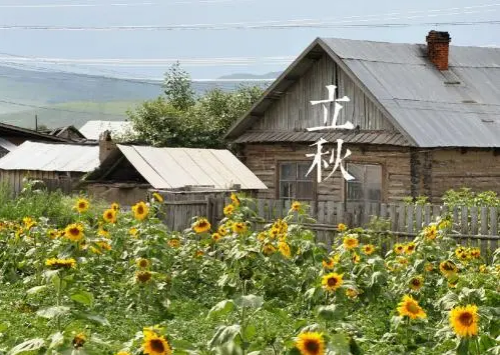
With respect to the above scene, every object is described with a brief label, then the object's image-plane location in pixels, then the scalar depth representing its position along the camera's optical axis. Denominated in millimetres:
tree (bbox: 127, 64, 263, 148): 46533
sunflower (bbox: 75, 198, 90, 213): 16100
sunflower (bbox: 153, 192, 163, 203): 16777
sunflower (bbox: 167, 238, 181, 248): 16307
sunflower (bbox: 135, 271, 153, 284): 14022
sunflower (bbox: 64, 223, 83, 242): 13930
